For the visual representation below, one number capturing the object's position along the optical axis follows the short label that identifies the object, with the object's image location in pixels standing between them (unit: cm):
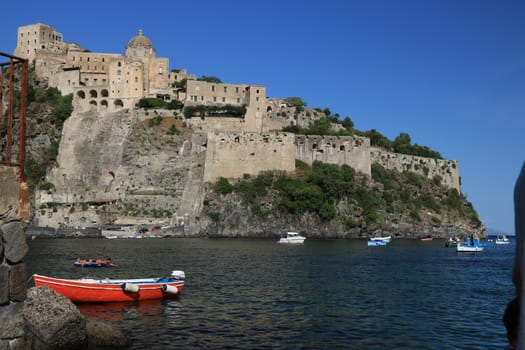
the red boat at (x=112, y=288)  2030
